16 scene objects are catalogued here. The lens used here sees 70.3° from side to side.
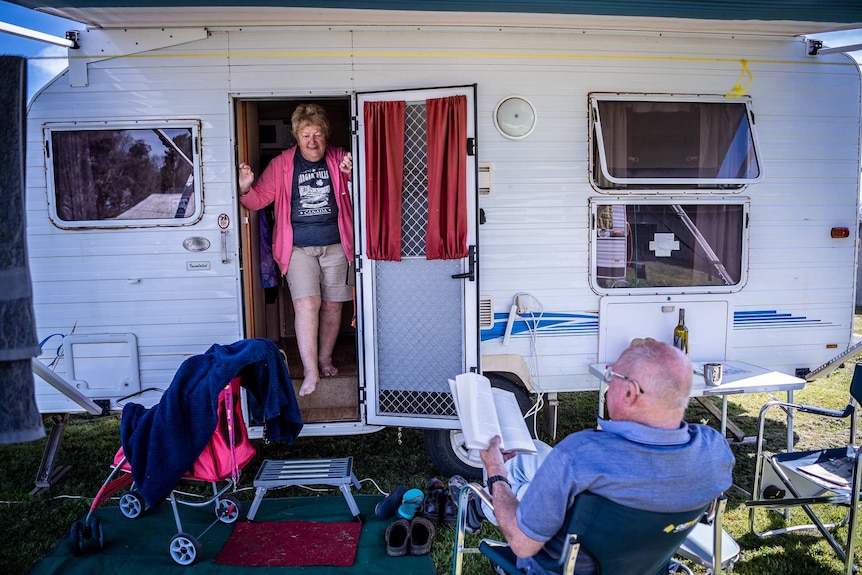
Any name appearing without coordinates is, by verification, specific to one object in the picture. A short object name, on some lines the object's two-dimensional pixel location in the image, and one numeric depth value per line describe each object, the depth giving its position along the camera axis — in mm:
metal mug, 3639
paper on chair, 3038
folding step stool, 3533
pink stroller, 3160
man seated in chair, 1798
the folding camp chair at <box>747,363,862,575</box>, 2912
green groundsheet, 3145
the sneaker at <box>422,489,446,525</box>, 3546
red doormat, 3238
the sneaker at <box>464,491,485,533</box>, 3230
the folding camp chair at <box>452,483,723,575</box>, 1809
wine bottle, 4066
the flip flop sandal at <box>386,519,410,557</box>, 3266
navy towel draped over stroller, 3084
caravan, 3871
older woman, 4281
